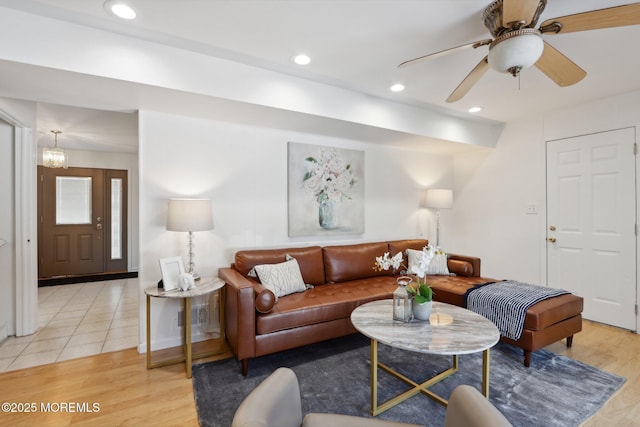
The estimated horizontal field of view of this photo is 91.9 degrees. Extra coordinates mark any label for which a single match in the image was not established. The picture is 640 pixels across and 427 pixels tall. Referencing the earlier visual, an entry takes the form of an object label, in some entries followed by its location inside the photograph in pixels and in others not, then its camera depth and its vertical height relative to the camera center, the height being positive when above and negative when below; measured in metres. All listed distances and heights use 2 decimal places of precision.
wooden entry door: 5.29 -0.13
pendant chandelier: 4.28 +0.79
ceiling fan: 1.49 +0.95
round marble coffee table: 1.72 -0.73
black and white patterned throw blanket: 2.45 -0.74
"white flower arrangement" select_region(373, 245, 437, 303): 2.00 -0.39
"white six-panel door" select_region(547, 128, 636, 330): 3.21 -0.11
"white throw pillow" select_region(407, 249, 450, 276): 3.58 -0.60
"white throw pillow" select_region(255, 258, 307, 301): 2.70 -0.58
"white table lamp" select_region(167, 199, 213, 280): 2.52 -0.01
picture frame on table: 2.44 -0.46
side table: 2.32 -0.66
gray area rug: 1.89 -1.21
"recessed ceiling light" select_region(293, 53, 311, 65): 2.38 +1.21
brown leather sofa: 2.31 -0.75
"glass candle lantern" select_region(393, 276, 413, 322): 2.05 -0.62
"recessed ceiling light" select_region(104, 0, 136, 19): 1.77 +1.21
